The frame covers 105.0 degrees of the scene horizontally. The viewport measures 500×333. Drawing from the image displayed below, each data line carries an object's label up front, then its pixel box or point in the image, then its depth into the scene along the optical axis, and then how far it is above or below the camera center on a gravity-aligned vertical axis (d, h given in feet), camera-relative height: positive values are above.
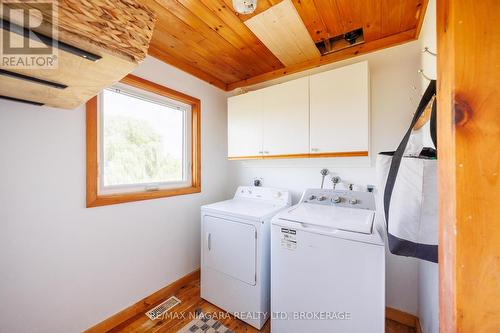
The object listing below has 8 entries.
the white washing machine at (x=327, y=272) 3.72 -2.23
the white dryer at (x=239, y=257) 5.16 -2.60
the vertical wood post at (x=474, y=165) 1.24 +0.01
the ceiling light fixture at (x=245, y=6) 3.98 +3.40
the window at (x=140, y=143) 5.04 +0.77
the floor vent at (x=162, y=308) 5.52 -4.24
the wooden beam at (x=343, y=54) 5.28 +3.56
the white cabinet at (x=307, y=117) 5.15 +1.55
